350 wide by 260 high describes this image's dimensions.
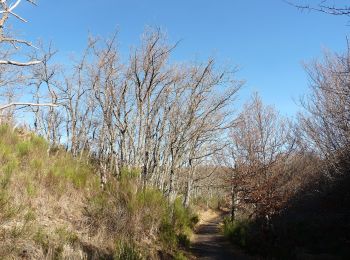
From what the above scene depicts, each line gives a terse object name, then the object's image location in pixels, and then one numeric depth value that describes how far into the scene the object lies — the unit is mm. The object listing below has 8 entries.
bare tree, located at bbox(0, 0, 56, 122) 3583
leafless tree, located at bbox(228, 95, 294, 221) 16391
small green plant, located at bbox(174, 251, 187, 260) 10841
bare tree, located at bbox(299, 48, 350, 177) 15953
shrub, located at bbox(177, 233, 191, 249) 14493
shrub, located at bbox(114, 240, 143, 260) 7988
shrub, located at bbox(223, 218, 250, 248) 17325
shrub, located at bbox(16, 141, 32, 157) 11133
